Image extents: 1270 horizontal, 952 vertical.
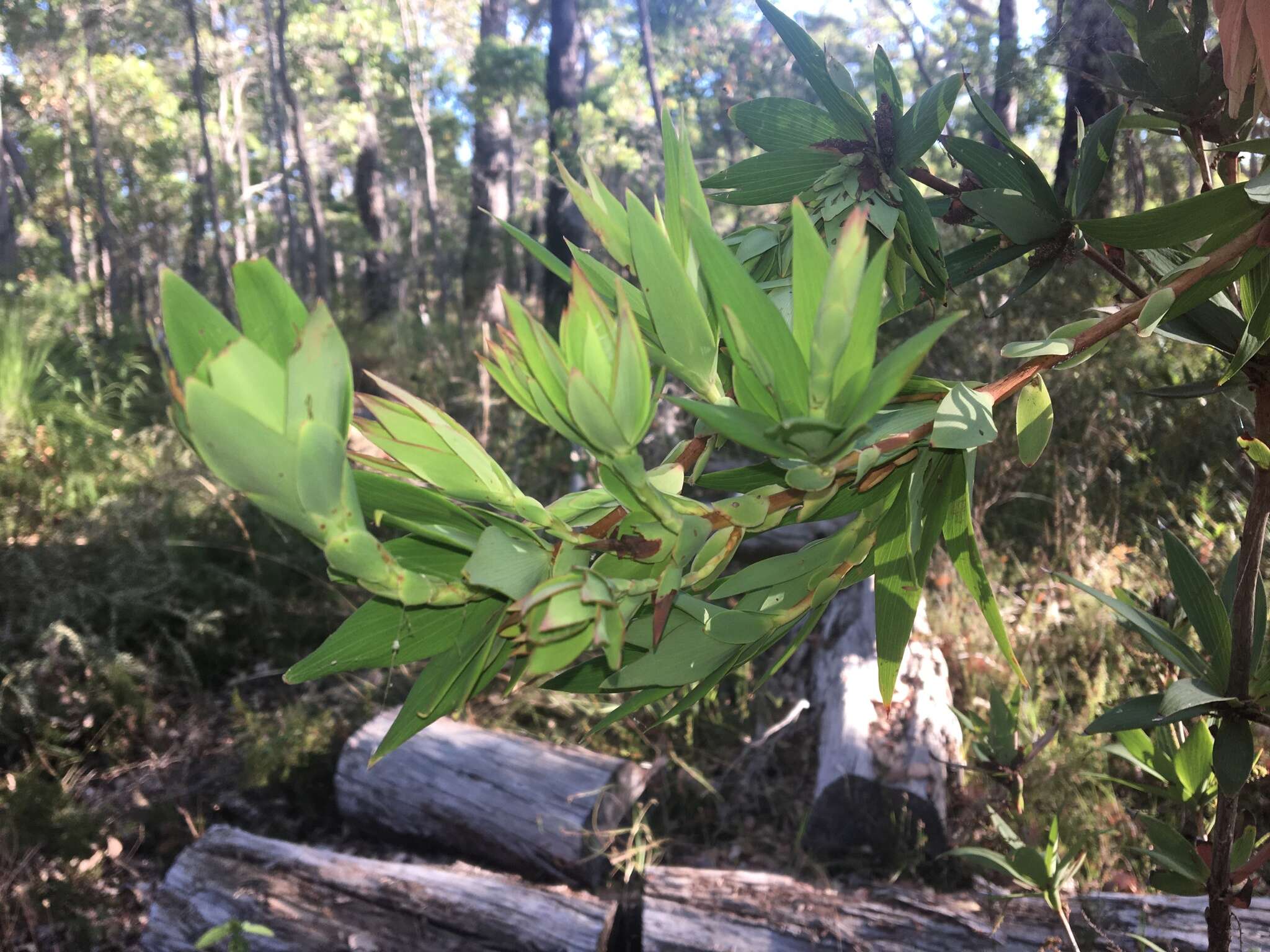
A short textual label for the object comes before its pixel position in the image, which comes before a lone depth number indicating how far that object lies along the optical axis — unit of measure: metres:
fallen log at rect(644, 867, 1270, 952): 1.41
